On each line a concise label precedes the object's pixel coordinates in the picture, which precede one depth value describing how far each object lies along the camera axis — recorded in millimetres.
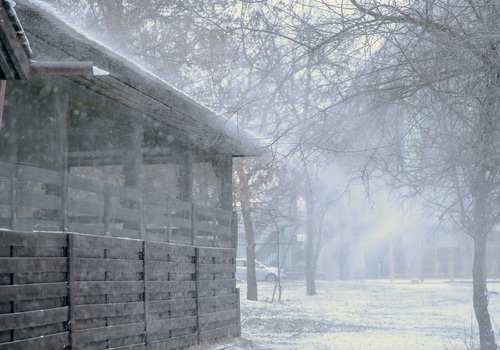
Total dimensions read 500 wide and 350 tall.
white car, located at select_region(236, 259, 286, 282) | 45562
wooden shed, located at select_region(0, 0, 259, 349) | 7371
